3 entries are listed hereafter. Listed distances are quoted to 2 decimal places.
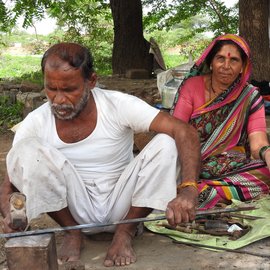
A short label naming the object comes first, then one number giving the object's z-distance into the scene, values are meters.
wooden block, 2.00
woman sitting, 3.62
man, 2.72
